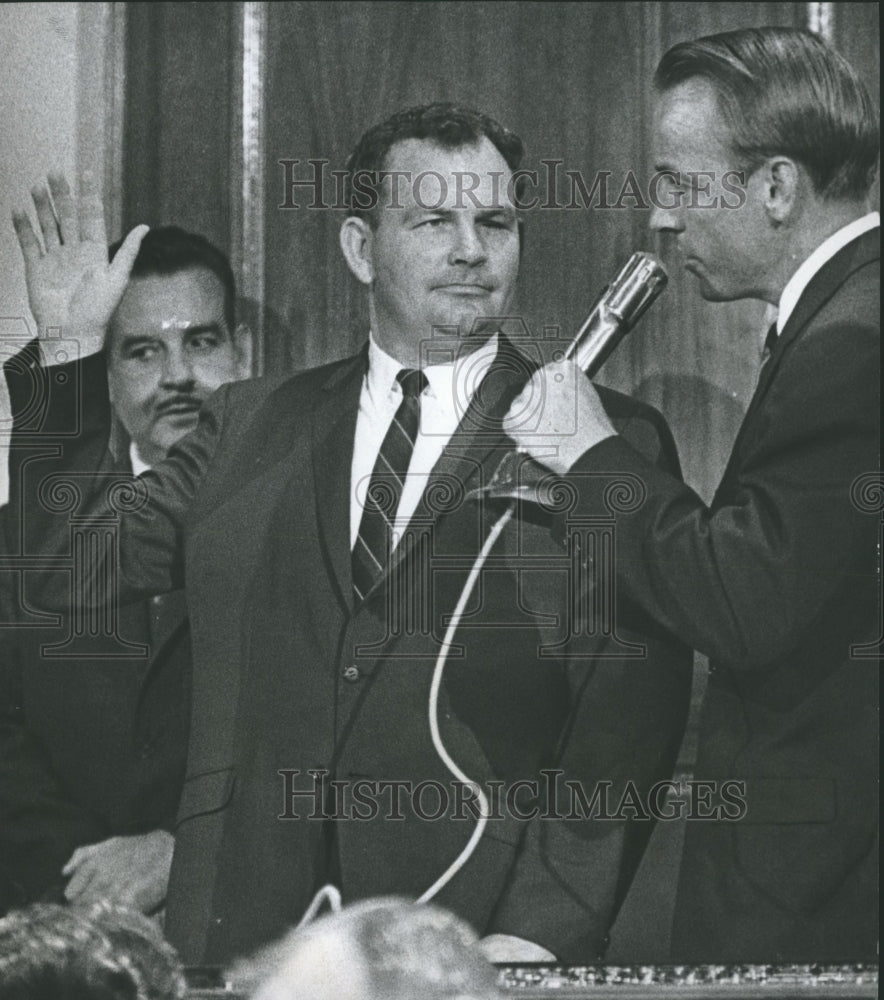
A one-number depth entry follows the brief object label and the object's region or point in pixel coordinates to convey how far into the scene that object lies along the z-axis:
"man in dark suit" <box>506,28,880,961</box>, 7.23
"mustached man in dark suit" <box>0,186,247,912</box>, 7.26
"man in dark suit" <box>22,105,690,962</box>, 7.19
